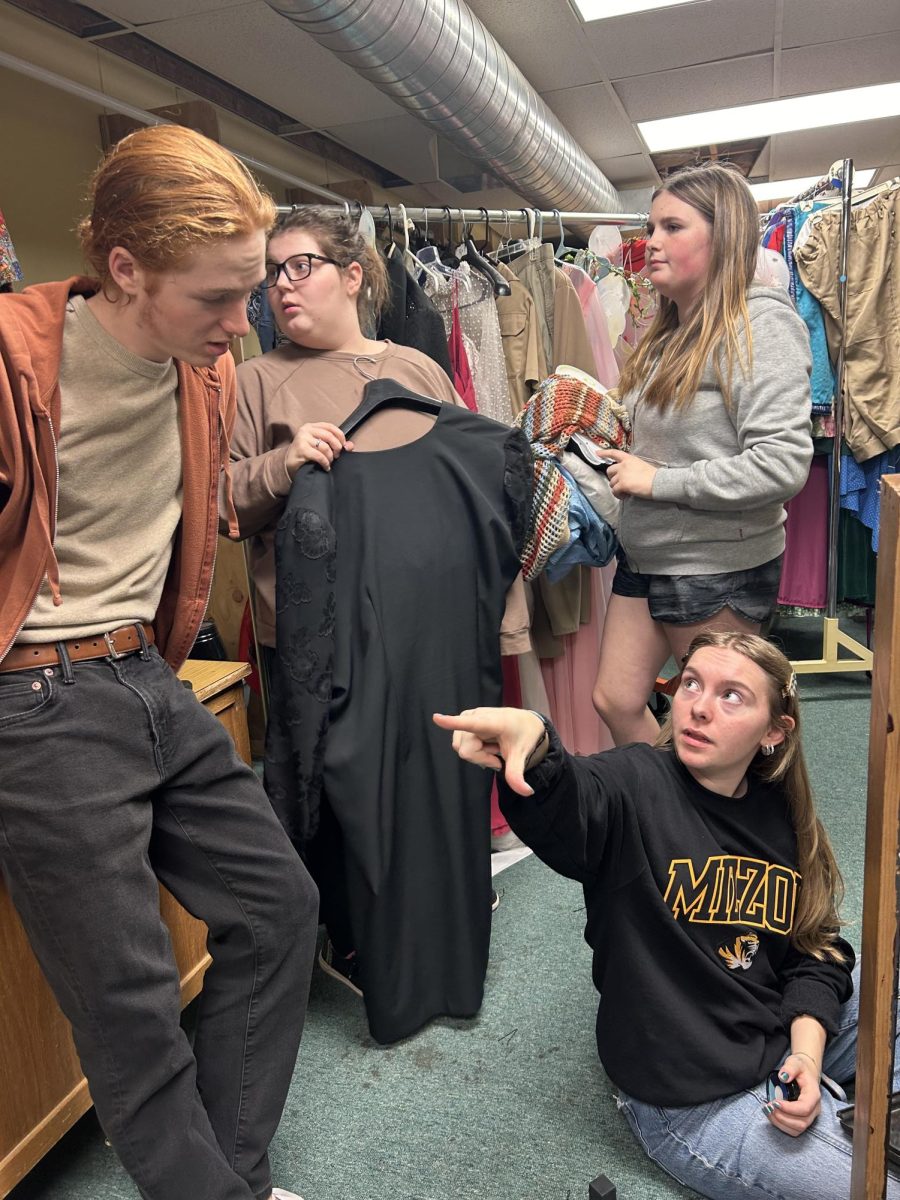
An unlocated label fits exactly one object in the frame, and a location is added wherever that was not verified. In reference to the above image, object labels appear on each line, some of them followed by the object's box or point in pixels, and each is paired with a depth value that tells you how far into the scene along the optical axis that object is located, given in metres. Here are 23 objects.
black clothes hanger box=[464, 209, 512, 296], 2.64
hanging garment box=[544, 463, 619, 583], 2.07
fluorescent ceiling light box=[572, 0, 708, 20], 3.54
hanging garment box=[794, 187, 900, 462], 3.17
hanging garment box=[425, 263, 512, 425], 2.55
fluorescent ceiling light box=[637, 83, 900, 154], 5.01
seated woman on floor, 1.26
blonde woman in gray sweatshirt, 1.68
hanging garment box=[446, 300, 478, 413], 2.49
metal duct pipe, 2.62
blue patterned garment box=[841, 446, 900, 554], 3.36
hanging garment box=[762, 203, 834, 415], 3.29
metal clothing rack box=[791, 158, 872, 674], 3.09
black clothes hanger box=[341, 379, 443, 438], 1.71
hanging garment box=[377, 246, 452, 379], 2.24
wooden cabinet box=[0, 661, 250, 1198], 1.24
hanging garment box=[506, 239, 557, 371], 2.81
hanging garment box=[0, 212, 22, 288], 1.71
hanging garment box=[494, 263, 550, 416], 2.71
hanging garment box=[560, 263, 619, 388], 2.96
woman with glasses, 1.69
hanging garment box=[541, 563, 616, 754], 2.66
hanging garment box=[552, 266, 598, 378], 2.77
